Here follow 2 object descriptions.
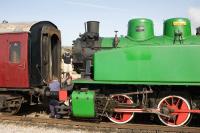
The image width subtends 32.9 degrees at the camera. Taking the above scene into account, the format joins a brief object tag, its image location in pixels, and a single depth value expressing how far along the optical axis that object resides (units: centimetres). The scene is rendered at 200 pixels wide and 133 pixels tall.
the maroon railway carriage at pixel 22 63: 1052
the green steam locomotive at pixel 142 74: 898
